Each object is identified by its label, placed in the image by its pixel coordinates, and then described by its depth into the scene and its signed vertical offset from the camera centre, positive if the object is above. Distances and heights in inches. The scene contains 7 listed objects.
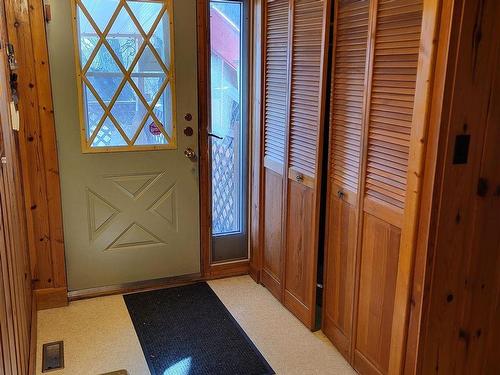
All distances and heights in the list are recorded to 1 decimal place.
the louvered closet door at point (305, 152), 93.6 -13.9
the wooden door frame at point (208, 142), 114.7 -14.5
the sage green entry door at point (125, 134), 106.2 -12.1
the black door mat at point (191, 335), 91.7 -53.0
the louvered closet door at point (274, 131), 106.0 -10.8
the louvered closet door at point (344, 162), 83.2 -14.0
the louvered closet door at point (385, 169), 70.7 -13.0
